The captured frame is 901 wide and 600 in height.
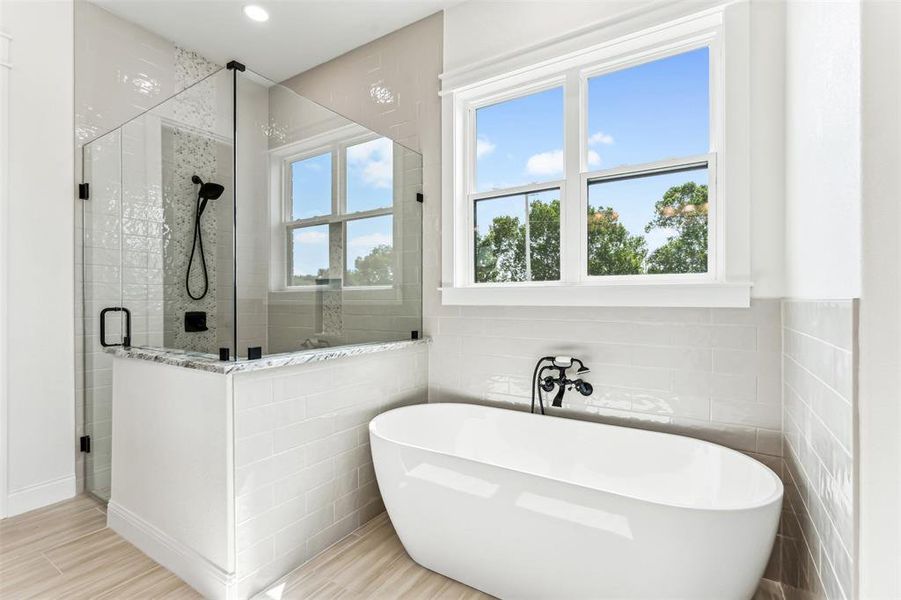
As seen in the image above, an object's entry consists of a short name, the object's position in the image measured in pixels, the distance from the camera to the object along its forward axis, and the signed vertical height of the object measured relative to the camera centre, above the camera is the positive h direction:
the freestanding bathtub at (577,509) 1.28 -0.75
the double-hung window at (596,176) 1.99 +0.64
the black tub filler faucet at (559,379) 2.11 -0.41
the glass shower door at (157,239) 1.88 +0.30
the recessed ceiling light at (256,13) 2.65 +1.77
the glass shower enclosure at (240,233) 1.86 +0.33
